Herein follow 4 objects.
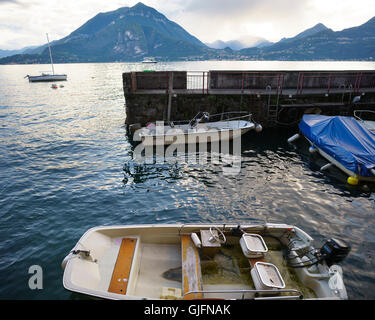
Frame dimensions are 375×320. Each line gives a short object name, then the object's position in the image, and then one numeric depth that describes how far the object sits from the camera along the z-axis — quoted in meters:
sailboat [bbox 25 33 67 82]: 72.12
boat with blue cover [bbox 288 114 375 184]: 12.58
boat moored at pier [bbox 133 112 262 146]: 17.47
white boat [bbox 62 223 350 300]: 5.84
